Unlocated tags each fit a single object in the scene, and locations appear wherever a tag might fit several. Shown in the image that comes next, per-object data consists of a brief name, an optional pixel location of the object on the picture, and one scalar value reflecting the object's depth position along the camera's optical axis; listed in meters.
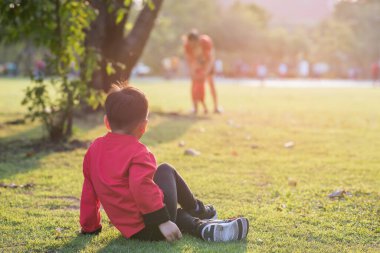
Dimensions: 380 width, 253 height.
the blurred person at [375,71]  42.34
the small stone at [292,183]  6.10
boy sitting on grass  3.71
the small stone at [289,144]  9.00
